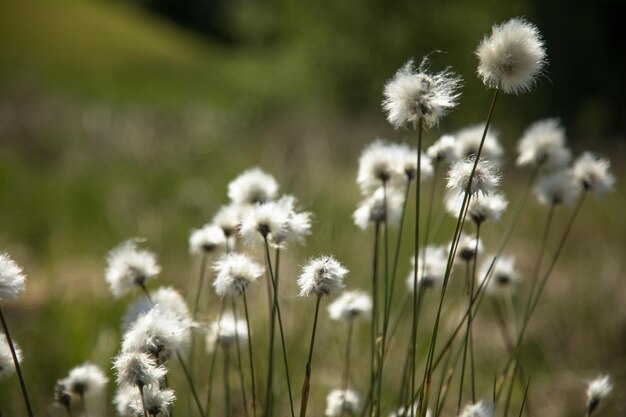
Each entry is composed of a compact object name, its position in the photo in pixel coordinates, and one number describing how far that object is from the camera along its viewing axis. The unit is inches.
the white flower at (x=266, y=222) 51.7
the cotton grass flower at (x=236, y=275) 51.8
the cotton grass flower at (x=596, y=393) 53.3
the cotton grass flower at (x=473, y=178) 50.7
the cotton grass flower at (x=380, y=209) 55.4
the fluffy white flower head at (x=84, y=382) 53.7
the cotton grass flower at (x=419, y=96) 50.4
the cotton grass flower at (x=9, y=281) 50.4
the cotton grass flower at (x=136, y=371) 50.0
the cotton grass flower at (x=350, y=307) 56.4
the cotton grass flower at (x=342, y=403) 55.0
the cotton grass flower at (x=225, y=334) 55.4
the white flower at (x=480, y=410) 52.0
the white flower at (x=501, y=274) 57.8
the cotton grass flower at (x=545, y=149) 57.3
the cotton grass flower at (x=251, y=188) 55.4
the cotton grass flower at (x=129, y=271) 54.2
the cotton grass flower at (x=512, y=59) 50.2
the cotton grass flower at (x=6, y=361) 51.7
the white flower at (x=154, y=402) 50.6
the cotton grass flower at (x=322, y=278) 50.6
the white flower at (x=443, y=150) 55.0
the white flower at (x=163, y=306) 52.9
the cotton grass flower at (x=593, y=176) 57.0
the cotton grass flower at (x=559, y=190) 57.2
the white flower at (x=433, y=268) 56.8
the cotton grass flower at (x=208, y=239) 55.5
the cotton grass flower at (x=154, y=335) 50.8
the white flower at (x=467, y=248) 54.9
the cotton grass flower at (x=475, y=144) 56.2
